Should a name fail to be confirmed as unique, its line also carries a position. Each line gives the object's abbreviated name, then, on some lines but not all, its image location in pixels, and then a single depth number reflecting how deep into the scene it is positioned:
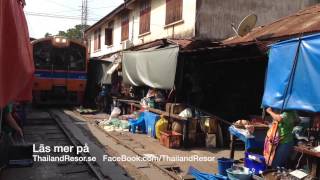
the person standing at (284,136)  4.56
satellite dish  7.93
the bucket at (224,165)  5.03
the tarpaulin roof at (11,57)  2.60
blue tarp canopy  4.12
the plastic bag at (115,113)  10.32
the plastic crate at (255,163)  4.72
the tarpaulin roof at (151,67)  8.01
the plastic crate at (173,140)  7.25
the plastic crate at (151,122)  8.20
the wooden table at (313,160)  4.11
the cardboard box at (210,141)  7.46
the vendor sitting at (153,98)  8.86
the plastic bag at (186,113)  7.47
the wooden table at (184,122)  7.33
